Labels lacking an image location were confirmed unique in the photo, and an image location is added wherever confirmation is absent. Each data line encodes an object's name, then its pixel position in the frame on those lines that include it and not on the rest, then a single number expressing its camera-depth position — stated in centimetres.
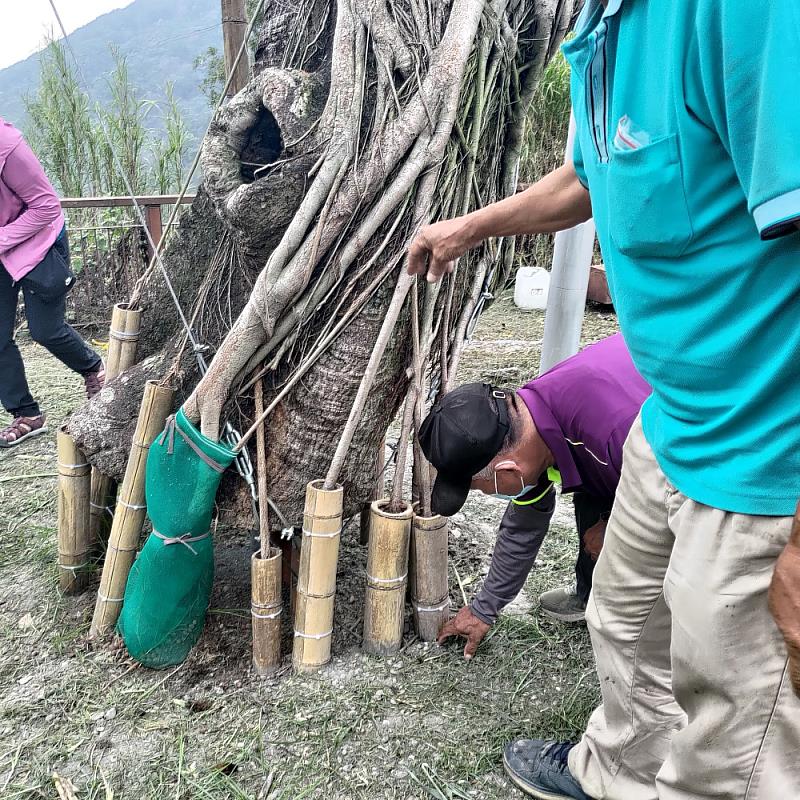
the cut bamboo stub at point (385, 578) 235
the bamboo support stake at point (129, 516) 250
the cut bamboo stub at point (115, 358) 287
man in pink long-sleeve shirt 395
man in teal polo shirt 92
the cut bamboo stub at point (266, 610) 236
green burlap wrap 237
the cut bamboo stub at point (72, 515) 276
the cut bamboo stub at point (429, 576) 242
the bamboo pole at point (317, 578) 227
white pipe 329
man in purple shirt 193
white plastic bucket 760
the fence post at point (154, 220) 607
